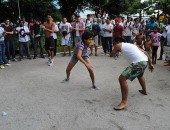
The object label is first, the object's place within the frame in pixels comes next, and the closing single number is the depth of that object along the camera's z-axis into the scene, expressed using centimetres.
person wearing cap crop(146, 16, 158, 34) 1349
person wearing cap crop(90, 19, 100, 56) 1338
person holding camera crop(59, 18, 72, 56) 1323
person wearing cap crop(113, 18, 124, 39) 1290
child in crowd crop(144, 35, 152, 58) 1067
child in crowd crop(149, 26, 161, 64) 1107
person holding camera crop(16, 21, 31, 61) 1234
